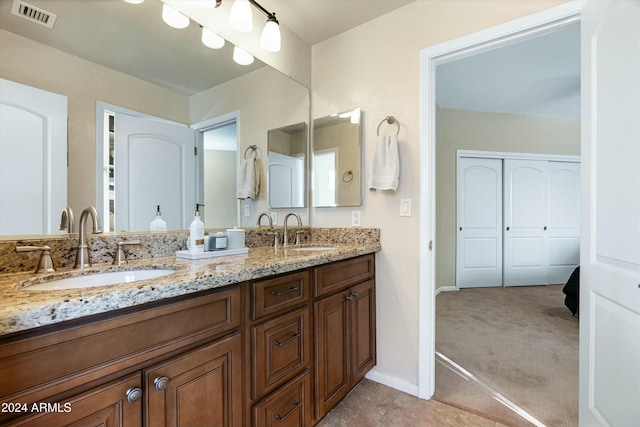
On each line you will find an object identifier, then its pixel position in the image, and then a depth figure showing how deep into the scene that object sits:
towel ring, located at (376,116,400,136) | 1.91
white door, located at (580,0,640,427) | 1.07
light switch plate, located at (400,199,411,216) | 1.87
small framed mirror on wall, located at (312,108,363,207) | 2.11
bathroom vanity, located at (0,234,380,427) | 0.64
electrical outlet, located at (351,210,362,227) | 2.09
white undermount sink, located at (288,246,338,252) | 1.91
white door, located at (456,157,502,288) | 4.47
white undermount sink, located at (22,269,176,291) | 0.95
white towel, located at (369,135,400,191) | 1.86
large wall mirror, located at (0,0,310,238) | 1.14
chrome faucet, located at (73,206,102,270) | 1.14
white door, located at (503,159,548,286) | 4.58
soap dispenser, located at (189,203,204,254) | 1.41
